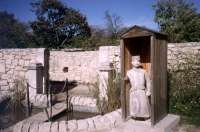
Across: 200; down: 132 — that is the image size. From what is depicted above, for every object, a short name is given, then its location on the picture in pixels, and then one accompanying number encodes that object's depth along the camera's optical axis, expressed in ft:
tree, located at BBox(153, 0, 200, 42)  41.34
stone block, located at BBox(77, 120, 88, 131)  15.84
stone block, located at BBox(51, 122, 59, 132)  15.69
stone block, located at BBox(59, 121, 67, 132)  15.66
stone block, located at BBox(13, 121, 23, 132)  16.10
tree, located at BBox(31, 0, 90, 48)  69.51
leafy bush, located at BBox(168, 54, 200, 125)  19.88
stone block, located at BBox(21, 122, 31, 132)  15.90
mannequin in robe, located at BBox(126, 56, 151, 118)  14.98
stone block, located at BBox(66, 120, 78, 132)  15.71
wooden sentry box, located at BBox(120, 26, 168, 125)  14.98
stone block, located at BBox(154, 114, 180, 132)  14.62
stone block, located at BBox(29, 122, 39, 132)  15.84
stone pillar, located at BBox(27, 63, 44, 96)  24.70
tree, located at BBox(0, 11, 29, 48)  70.58
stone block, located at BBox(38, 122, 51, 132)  15.76
